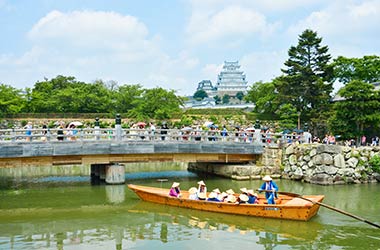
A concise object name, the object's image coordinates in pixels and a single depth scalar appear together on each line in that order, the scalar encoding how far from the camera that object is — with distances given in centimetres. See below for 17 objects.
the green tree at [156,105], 4803
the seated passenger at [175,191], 1627
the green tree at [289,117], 3881
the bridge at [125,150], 1928
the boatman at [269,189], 1466
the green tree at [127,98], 5088
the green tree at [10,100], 4569
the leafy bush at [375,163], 2191
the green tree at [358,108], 2592
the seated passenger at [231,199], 1502
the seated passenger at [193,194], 1575
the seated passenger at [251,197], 1485
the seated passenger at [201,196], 1551
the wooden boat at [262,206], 1391
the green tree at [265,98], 4722
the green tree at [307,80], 3872
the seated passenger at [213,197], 1529
